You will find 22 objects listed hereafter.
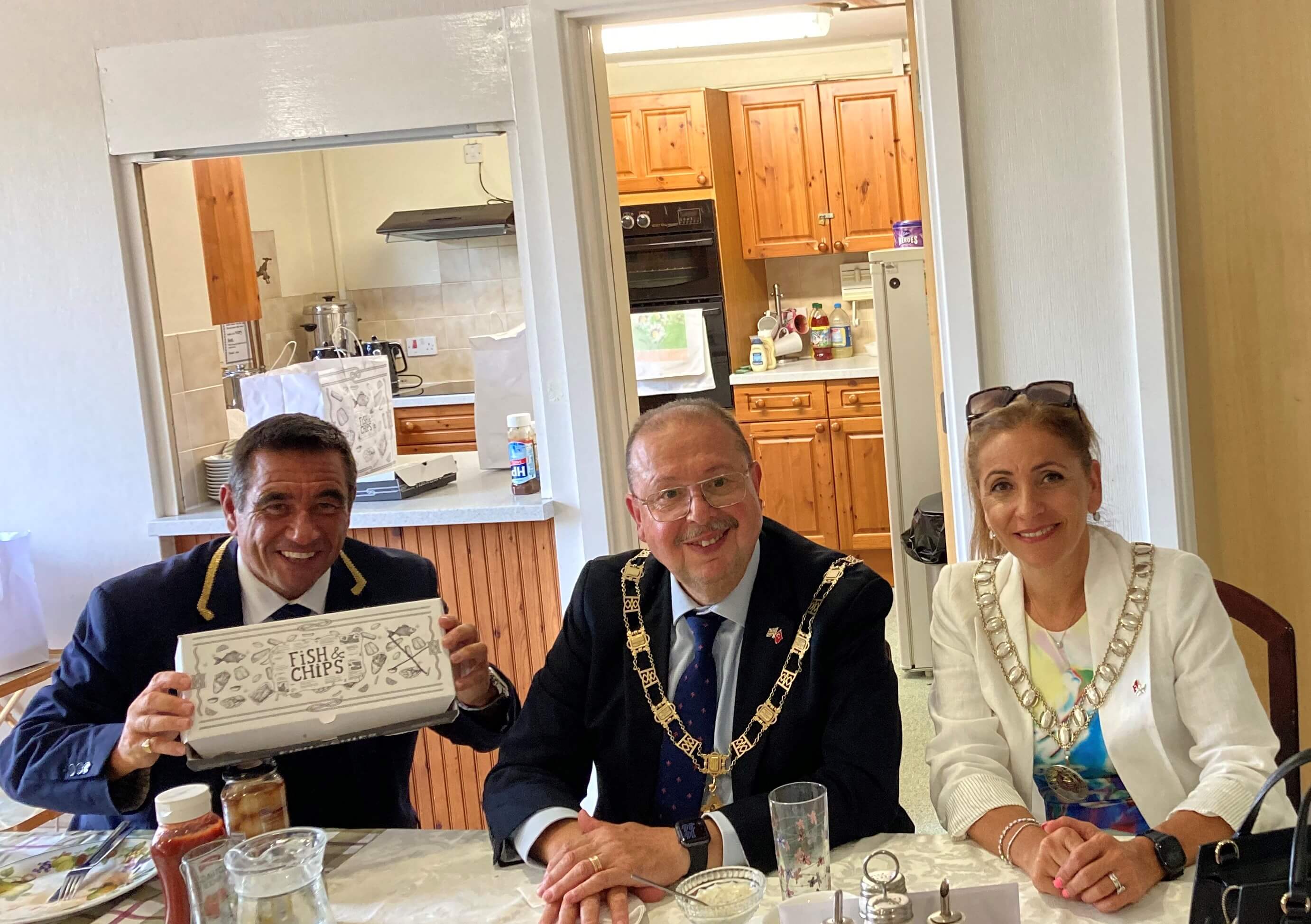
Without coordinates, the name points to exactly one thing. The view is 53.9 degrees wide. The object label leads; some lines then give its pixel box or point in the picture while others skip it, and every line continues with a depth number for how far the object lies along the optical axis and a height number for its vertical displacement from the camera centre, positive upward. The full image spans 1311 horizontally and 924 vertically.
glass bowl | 1.35 -0.59
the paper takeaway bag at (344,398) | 3.28 -0.05
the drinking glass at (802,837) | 1.39 -0.54
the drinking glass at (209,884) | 1.34 -0.52
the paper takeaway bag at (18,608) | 3.06 -0.48
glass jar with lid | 1.51 -0.49
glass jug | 1.30 -0.51
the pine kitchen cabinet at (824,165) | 6.06 +0.77
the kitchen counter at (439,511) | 3.13 -0.35
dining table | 1.36 -0.62
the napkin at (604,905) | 1.40 -0.62
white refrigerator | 4.13 -0.32
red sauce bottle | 1.38 -0.47
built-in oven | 6.00 +0.36
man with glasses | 1.67 -0.45
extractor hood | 5.95 +0.65
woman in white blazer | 1.57 -0.48
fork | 1.53 -0.57
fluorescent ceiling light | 4.72 +1.19
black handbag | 1.09 -0.51
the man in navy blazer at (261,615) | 1.87 -0.34
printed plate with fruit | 1.50 -0.58
